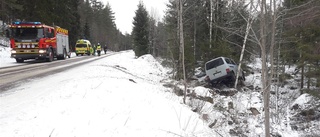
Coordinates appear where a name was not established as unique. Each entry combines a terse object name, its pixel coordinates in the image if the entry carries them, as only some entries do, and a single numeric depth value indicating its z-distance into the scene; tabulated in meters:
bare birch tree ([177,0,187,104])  10.25
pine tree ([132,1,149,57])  38.44
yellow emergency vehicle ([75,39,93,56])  36.31
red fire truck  17.47
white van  14.89
